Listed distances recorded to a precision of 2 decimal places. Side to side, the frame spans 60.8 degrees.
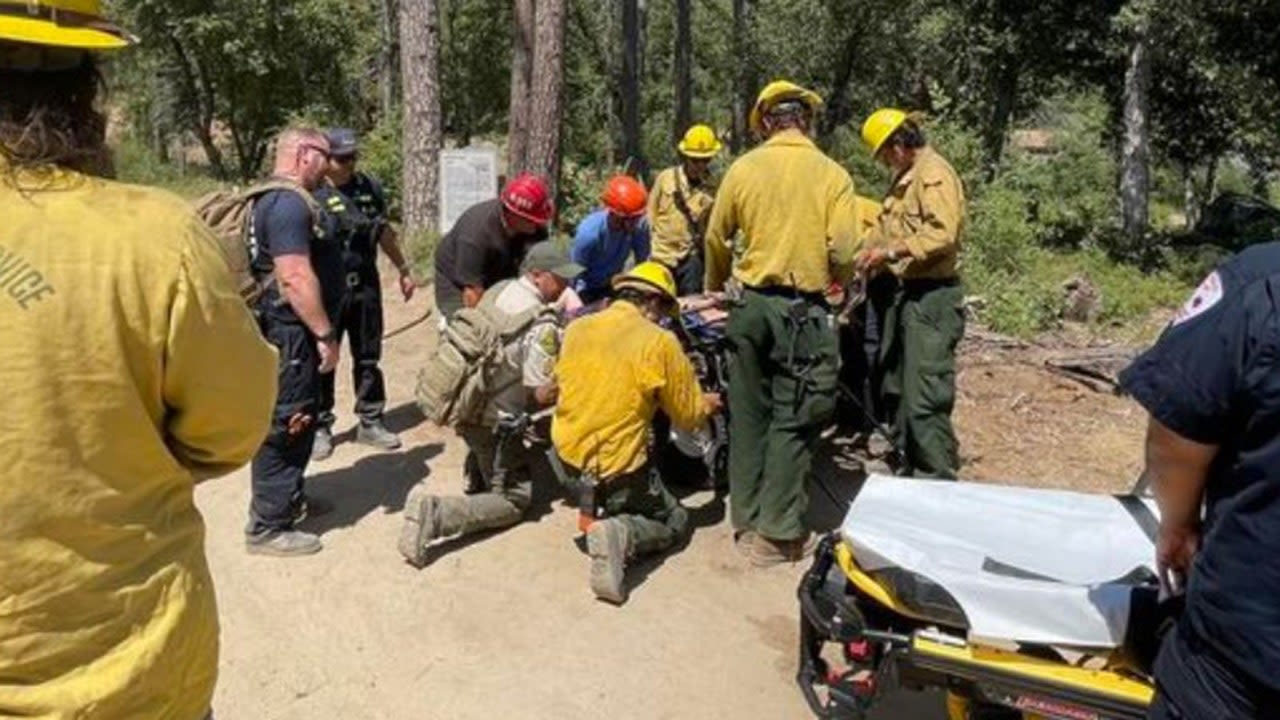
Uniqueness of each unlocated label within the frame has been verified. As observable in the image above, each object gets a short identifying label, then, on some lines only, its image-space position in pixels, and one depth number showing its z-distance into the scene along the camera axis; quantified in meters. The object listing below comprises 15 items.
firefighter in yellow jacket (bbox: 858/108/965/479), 5.24
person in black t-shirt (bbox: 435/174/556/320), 5.76
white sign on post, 9.38
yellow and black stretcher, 2.81
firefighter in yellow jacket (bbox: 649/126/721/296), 7.16
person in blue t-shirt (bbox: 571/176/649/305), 6.23
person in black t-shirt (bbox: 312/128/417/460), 6.11
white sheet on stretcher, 2.90
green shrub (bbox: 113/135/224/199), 16.52
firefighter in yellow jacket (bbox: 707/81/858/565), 4.80
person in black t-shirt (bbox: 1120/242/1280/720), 1.92
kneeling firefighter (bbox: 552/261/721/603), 4.63
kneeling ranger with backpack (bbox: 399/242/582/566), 4.90
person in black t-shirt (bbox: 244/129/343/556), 4.70
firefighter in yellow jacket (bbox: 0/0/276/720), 1.54
